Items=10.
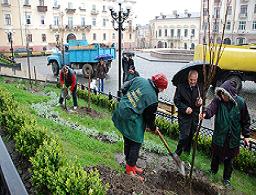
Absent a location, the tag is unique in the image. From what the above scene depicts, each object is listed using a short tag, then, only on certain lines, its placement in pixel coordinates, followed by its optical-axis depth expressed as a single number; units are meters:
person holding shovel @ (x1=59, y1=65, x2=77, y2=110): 8.03
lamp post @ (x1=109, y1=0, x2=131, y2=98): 9.03
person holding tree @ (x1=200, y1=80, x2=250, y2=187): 4.25
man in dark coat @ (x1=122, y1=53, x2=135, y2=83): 10.90
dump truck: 16.89
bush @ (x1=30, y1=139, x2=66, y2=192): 2.83
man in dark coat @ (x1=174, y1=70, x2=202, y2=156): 4.83
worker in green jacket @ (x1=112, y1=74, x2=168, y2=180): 3.86
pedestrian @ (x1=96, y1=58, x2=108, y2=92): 10.99
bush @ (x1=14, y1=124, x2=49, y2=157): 3.58
